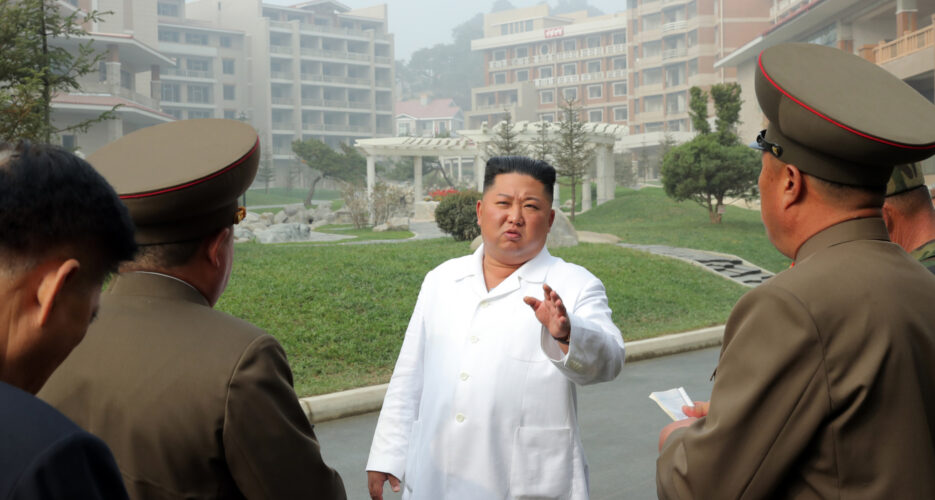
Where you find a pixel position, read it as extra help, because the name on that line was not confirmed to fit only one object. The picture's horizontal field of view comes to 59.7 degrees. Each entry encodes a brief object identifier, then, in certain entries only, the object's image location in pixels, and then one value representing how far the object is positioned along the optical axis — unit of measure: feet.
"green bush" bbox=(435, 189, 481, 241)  57.67
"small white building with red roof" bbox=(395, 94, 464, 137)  264.52
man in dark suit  3.12
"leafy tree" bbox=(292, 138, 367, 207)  168.66
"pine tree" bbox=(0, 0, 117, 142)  33.42
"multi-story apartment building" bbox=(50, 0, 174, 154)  121.20
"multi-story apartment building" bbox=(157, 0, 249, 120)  207.72
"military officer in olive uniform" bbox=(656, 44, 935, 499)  5.02
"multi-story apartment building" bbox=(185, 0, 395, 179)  221.66
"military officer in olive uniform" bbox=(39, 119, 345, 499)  5.34
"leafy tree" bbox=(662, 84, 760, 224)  73.31
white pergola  97.66
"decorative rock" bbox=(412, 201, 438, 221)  104.68
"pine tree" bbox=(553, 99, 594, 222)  88.43
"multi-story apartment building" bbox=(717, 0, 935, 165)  72.49
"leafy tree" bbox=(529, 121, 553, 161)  92.66
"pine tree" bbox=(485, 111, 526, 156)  93.40
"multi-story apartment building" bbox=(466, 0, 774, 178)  174.19
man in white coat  8.66
